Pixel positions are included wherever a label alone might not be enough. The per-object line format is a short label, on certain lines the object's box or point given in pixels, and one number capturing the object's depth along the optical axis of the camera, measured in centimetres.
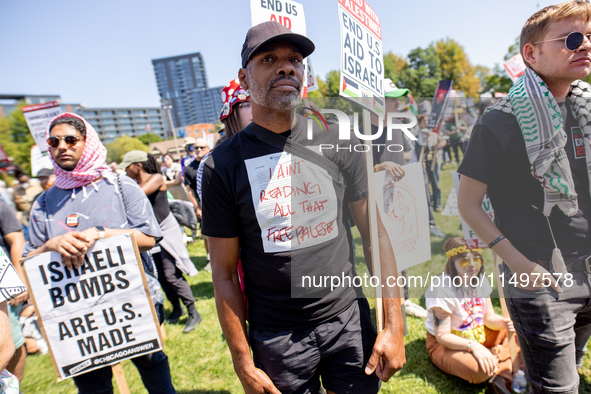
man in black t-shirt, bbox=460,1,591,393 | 144
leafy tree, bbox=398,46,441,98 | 3706
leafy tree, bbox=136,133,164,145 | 9444
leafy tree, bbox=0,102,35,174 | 4866
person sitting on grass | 248
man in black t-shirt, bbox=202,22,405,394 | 134
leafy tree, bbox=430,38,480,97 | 4025
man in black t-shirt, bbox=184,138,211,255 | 469
